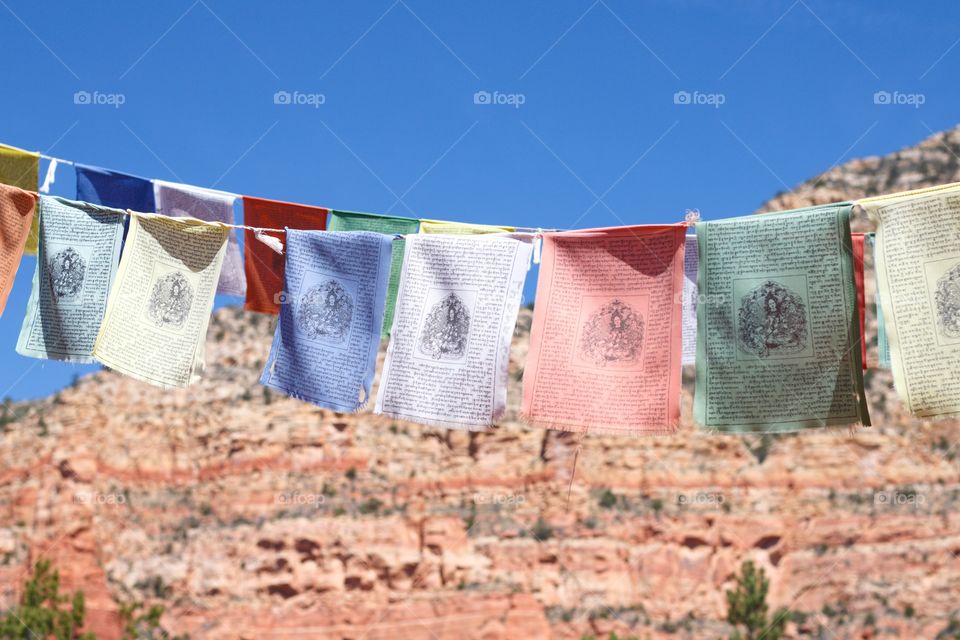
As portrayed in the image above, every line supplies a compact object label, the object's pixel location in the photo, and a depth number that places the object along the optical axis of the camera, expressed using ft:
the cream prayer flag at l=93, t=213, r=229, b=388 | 23.34
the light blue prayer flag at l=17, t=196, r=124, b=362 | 23.98
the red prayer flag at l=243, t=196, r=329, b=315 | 27.61
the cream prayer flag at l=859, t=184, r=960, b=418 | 18.20
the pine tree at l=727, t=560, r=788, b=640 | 139.54
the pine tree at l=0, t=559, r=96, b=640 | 148.66
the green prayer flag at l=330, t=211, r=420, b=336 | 25.76
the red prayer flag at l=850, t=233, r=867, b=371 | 19.54
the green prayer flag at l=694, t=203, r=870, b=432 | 19.12
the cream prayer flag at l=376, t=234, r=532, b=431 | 21.40
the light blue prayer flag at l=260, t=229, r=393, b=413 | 22.53
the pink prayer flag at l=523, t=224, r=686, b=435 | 20.68
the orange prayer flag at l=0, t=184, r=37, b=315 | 23.90
